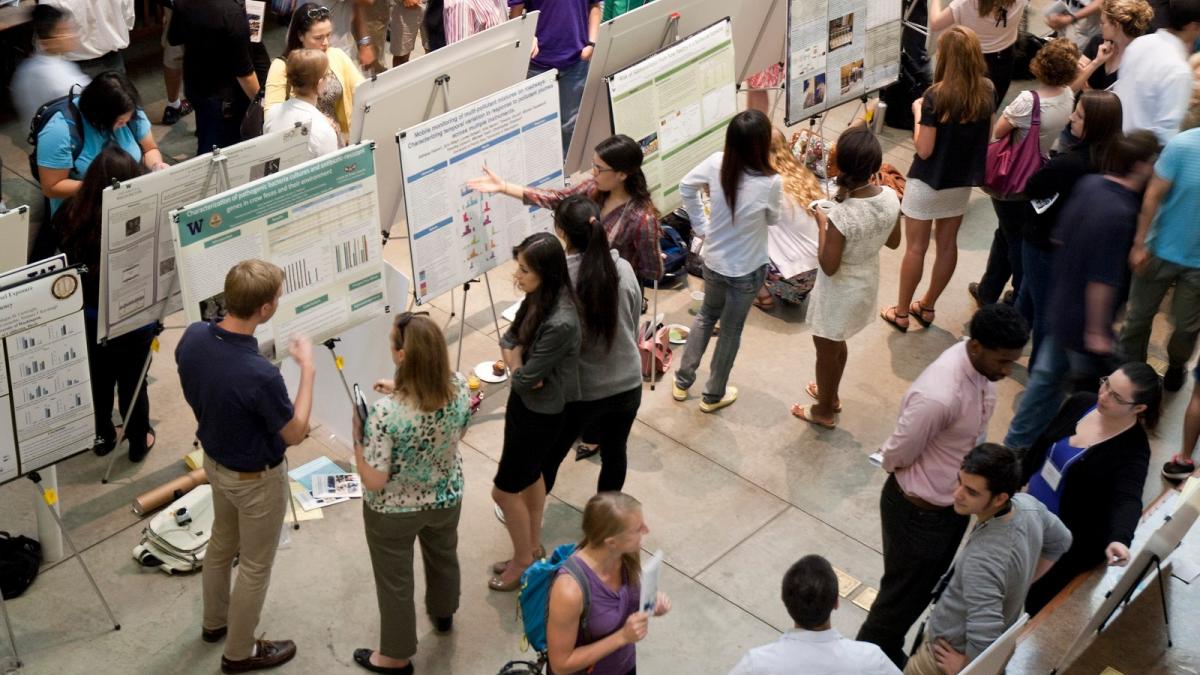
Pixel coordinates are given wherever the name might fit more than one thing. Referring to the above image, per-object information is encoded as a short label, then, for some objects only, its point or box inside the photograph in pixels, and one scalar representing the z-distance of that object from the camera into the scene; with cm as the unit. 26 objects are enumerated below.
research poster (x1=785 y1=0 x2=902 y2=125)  755
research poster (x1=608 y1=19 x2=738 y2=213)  645
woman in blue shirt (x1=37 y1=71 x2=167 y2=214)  569
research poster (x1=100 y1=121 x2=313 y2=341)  502
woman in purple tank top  384
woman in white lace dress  569
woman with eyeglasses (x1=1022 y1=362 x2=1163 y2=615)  453
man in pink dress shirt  442
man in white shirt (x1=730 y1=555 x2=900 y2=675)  365
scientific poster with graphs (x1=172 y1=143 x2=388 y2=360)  485
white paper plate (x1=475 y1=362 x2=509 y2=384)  665
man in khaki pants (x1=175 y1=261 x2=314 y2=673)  428
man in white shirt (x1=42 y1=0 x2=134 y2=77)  830
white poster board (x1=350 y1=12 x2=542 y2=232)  570
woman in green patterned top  421
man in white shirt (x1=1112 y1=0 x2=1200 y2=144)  704
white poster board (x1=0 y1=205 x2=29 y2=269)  485
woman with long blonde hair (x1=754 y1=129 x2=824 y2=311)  733
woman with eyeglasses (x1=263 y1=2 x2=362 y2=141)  628
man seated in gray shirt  402
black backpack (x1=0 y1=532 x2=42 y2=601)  516
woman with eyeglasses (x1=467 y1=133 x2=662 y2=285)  548
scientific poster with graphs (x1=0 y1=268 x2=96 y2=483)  450
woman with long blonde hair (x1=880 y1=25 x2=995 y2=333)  659
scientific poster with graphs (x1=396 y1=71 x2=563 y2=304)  571
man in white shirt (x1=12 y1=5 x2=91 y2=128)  616
